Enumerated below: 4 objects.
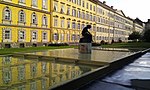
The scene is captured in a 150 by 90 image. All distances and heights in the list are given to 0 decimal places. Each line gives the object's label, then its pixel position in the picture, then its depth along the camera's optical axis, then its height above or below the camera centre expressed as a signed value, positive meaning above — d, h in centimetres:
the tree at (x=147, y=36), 3602 +217
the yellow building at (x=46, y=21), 1872 +455
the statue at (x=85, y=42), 1200 +9
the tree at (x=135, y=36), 5429 +325
